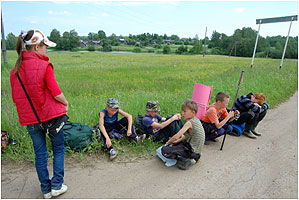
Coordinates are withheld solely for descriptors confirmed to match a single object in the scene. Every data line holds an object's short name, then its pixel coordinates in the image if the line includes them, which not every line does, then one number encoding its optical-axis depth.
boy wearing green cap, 4.05
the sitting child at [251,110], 4.69
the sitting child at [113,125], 3.70
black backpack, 4.36
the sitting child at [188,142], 3.30
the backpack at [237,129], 4.75
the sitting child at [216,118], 4.08
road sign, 11.94
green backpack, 3.65
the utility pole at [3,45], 6.90
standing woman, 2.23
